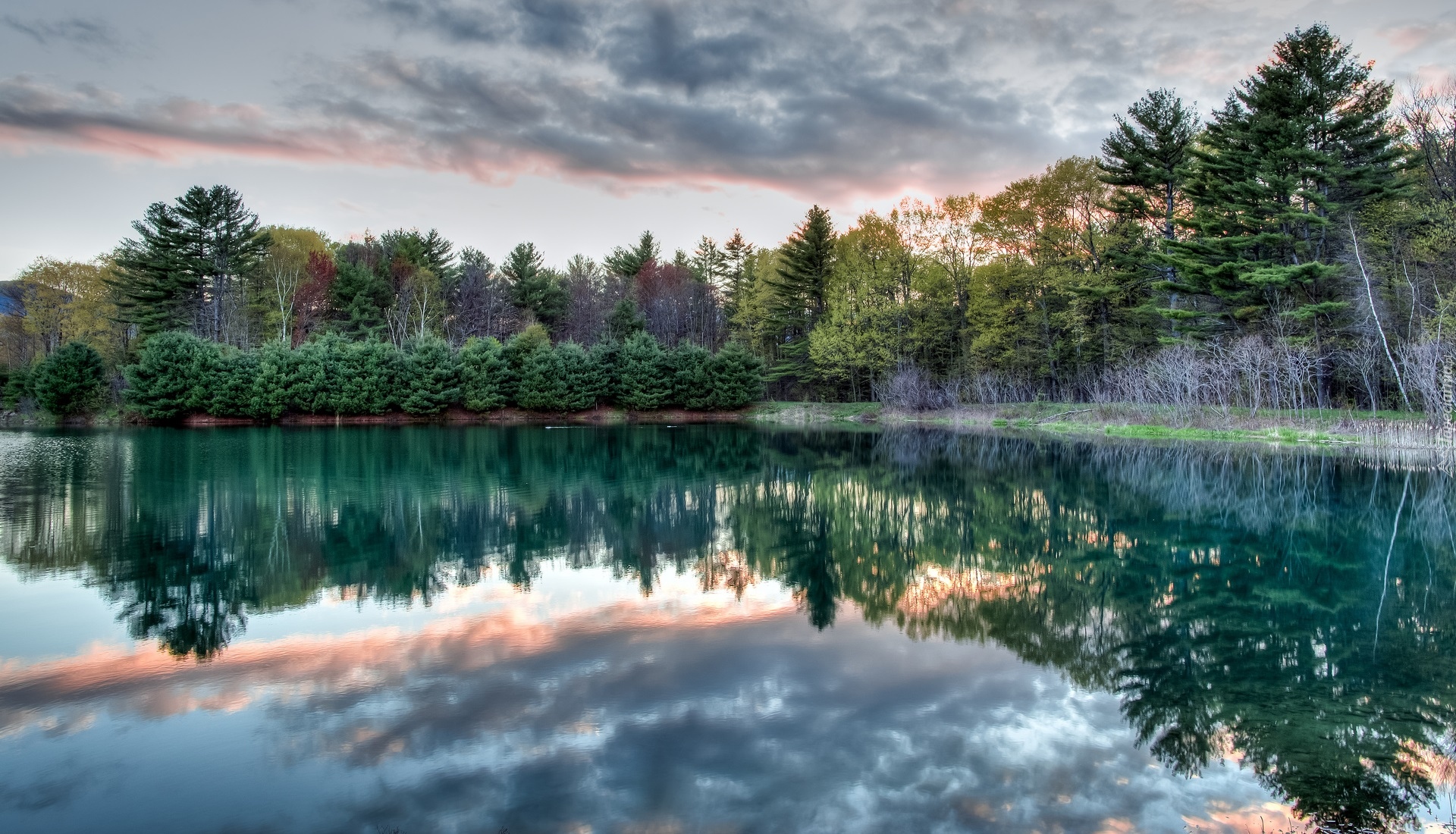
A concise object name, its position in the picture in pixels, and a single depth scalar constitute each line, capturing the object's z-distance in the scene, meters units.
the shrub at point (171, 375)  38.94
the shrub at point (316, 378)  41.44
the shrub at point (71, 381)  40.62
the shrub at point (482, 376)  43.97
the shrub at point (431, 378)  42.91
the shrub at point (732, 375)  46.62
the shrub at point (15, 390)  45.00
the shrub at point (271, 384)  40.41
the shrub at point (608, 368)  45.75
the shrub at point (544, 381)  44.50
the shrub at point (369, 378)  42.47
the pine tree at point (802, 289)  48.94
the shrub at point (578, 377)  44.88
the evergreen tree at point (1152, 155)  34.00
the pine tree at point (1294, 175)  26.38
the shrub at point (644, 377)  45.91
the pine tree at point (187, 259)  44.12
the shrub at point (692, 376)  46.44
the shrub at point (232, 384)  40.03
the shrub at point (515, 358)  45.19
